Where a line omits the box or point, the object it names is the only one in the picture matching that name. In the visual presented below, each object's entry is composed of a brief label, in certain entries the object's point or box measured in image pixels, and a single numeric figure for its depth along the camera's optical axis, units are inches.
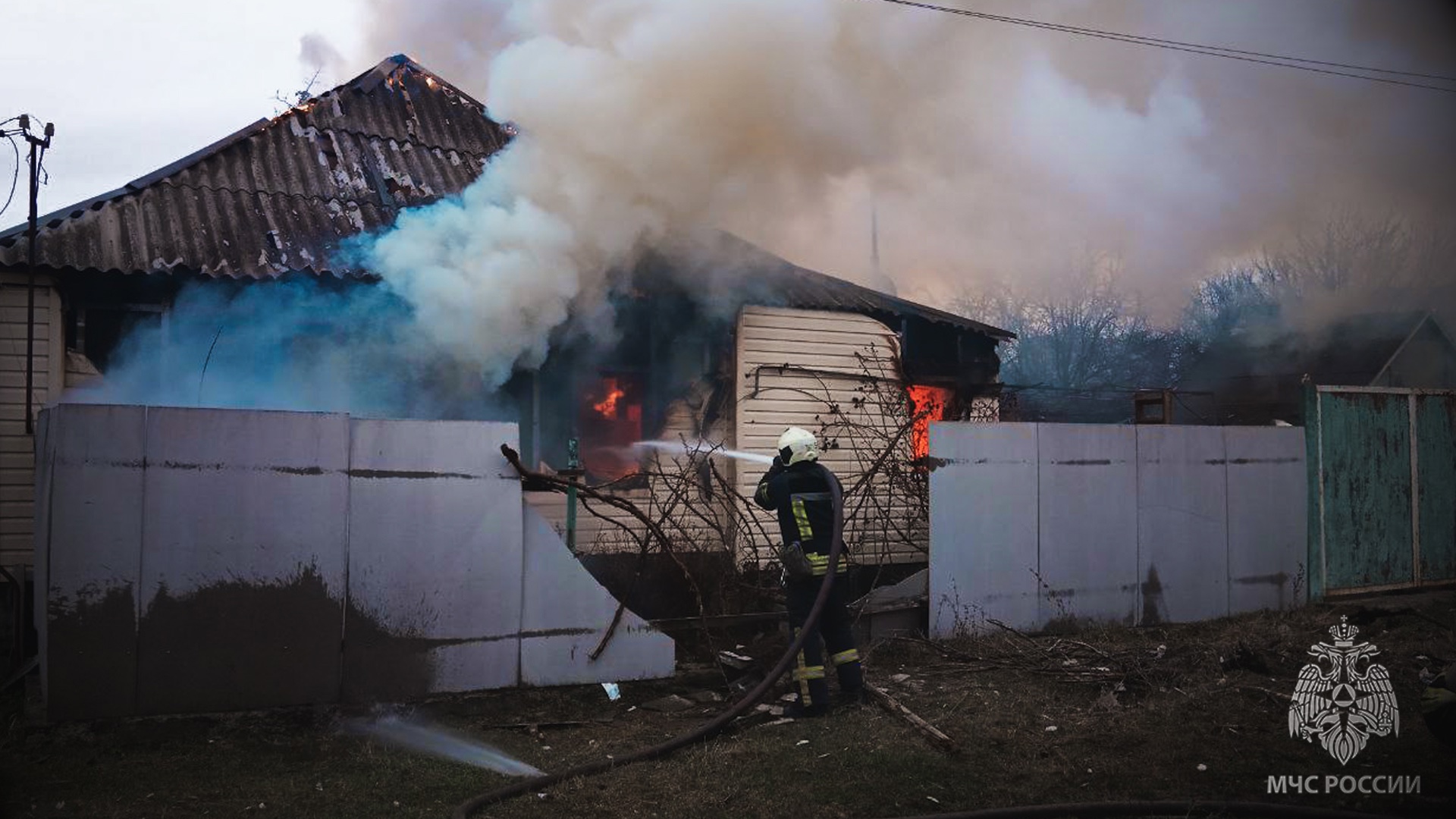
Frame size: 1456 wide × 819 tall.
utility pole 297.6
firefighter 252.4
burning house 335.0
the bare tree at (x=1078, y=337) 1080.2
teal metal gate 402.0
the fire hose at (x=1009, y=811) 168.7
